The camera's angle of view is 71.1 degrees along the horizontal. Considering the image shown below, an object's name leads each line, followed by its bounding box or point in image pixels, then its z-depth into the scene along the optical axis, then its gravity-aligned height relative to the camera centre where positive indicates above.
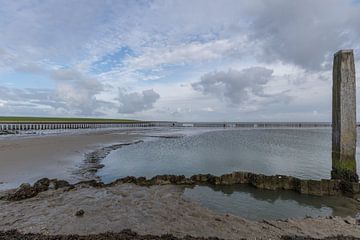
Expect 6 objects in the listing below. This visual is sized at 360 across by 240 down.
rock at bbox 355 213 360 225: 7.03 -2.79
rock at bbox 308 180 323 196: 10.28 -2.62
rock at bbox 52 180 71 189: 10.38 -2.51
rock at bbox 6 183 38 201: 8.75 -2.49
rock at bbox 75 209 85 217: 7.22 -2.58
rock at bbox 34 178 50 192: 9.70 -2.45
